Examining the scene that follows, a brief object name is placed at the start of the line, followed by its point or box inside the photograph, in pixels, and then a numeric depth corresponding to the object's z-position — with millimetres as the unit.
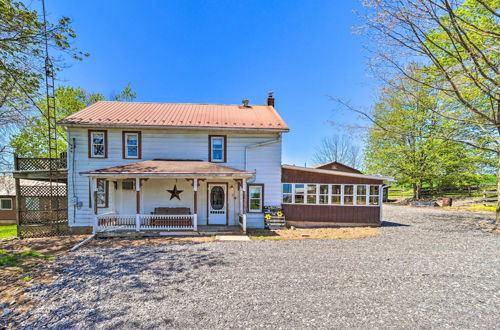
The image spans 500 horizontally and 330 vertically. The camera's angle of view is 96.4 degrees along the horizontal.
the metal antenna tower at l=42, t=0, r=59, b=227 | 7309
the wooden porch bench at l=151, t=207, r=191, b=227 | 11578
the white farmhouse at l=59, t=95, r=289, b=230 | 11711
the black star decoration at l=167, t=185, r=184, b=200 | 12477
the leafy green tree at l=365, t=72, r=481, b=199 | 22891
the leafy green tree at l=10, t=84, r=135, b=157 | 23156
